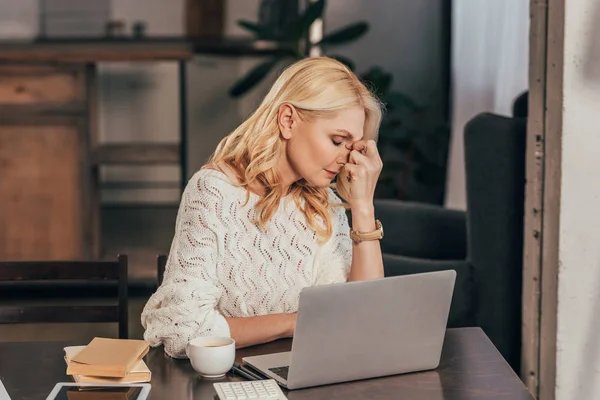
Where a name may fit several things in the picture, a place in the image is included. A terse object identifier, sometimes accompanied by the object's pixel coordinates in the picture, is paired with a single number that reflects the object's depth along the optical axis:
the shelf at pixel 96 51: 7.09
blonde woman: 3.29
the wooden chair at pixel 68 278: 3.53
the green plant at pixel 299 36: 8.32
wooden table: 2.91
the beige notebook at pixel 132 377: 2.94
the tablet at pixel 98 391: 2.86
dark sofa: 4.59
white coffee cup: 2.97
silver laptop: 2.87
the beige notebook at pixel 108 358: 2.93
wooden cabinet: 7.22
